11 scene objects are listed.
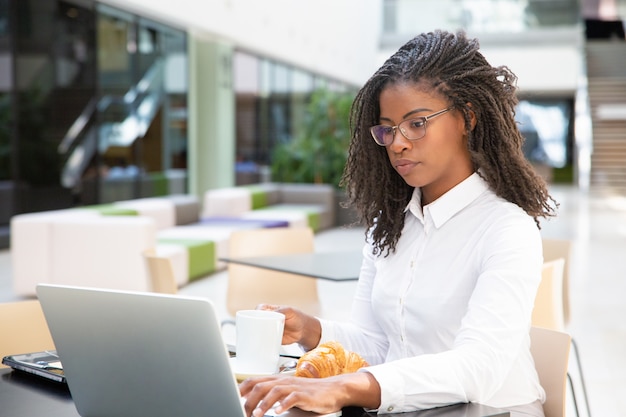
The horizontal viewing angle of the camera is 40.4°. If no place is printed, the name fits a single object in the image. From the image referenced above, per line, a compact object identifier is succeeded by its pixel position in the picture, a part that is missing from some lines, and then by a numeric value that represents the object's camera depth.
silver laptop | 1.12
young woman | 1.43
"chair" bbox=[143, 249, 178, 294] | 3.44
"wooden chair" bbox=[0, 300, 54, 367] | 2.17
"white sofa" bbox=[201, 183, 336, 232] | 10.64
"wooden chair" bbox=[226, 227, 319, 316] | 4.26
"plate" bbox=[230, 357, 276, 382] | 1.42
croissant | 1.38
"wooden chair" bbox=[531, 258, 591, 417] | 3.06
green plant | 13.87
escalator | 10.83
